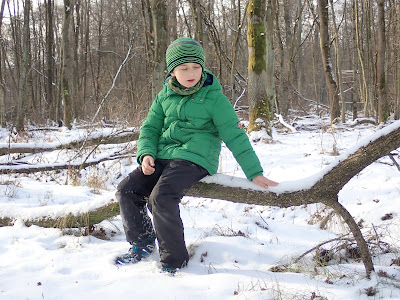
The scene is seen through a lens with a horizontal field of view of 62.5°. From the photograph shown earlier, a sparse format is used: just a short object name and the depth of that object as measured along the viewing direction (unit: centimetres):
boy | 200
